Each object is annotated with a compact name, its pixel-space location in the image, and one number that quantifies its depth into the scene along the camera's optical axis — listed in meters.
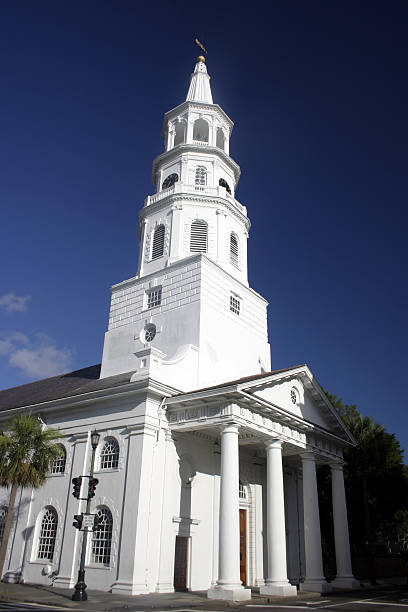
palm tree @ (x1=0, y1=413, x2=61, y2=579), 18.53
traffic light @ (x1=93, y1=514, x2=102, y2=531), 17.78
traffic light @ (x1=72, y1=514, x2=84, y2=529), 16.44
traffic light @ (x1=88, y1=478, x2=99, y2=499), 16.61
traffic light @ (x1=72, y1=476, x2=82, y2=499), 16.83
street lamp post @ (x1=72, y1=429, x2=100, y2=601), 15.41
